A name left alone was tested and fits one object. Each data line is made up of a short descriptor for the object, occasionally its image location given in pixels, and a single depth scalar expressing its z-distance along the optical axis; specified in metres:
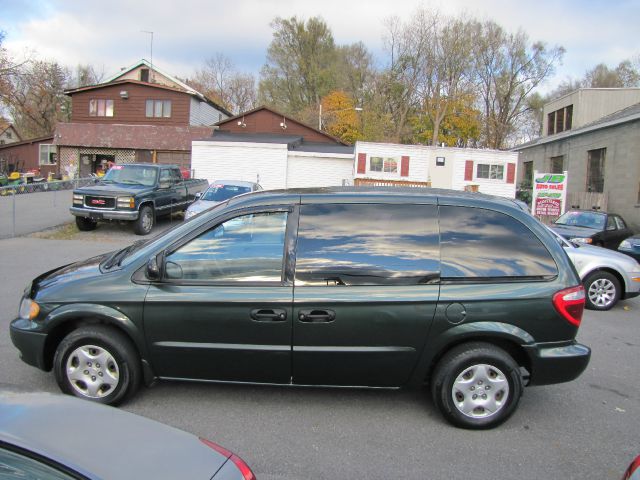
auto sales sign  17.61
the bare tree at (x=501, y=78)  44.16
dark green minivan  3.63
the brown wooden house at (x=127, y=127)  33.16
